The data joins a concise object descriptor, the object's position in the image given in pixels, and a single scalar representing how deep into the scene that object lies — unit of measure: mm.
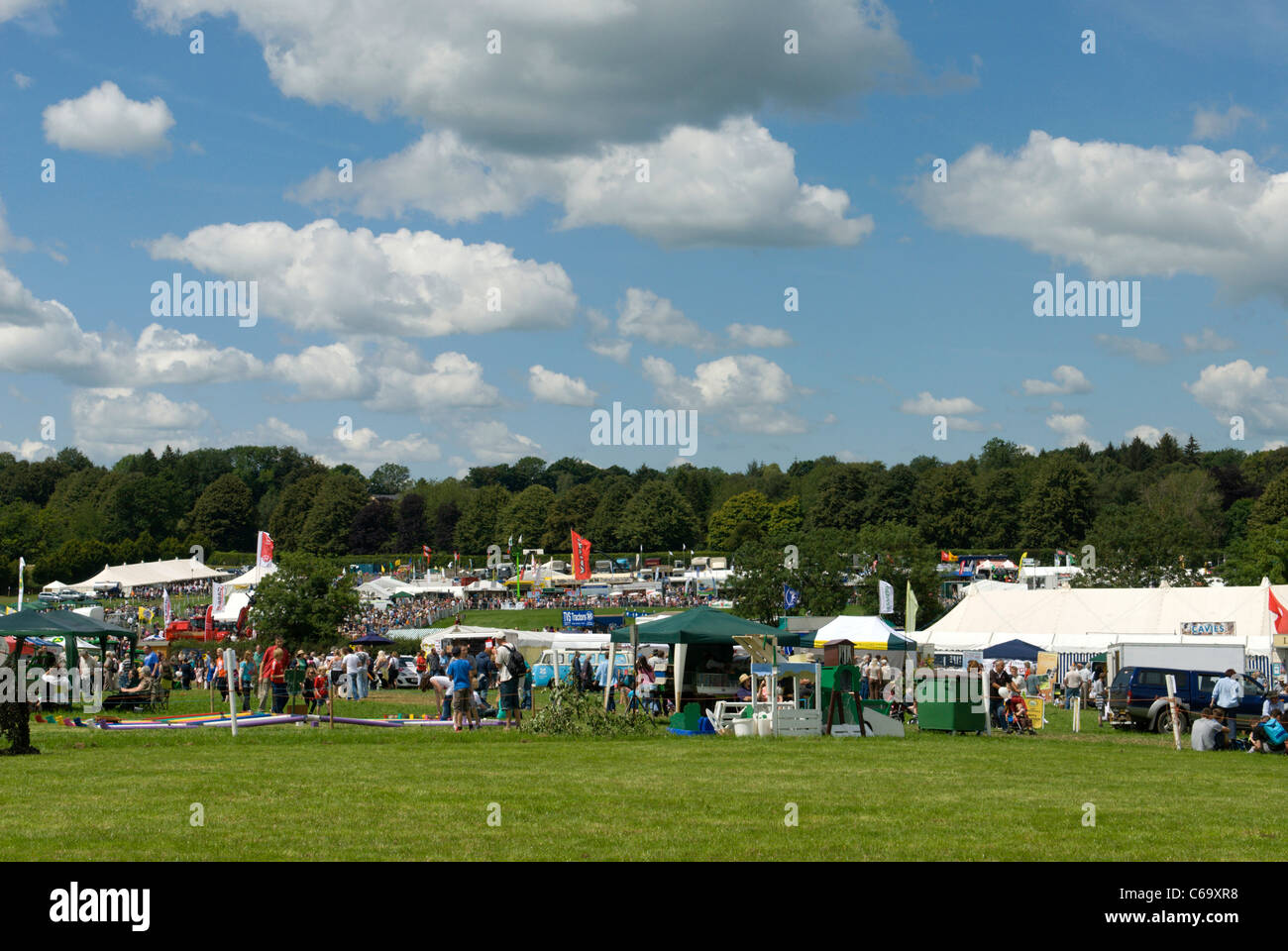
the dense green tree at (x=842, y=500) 125812
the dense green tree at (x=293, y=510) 151875
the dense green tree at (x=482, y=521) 155625
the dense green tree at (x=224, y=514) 148125
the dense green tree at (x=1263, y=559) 63656
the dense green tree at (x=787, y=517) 137875
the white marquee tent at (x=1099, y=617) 36406
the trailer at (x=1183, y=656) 29062
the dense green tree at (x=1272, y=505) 96562
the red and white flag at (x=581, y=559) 71438
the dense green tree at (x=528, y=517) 149750
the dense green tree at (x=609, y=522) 146875
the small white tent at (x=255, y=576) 47969
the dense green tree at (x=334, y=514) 147000
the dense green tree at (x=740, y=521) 139375
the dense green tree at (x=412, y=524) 156625
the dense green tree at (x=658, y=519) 144500
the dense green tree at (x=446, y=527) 161000
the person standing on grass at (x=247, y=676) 28484
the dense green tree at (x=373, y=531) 149750
